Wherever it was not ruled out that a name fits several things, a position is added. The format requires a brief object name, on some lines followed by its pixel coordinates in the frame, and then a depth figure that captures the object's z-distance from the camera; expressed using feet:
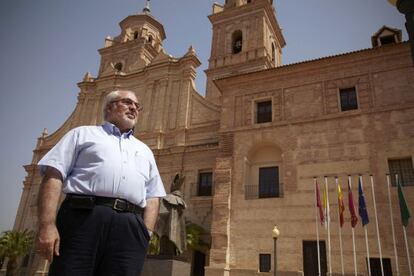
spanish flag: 43.01
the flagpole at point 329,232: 42.97
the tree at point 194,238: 53.53
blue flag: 41.22
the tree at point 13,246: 72.23
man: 7.72
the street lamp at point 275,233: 41.81
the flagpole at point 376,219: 39.90
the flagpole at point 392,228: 39.96
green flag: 39.83
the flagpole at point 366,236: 40.71
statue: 28.55
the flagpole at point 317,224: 42.79
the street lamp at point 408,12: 9.47
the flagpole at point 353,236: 41.63
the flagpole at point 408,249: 39.19
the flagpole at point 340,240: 42.20
